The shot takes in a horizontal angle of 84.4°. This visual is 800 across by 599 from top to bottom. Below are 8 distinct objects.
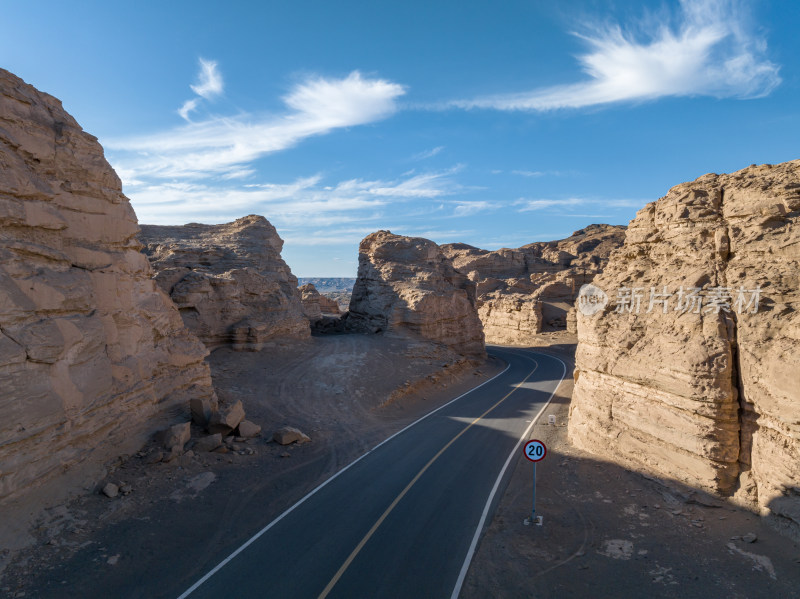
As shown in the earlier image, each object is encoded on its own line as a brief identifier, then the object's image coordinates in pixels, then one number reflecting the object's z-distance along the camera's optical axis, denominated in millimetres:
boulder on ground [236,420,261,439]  15984
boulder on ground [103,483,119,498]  11412
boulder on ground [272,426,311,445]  16219
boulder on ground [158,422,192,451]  13891
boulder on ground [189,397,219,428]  15609
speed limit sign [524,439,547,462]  10667
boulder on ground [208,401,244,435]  15620
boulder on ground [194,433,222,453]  14602
